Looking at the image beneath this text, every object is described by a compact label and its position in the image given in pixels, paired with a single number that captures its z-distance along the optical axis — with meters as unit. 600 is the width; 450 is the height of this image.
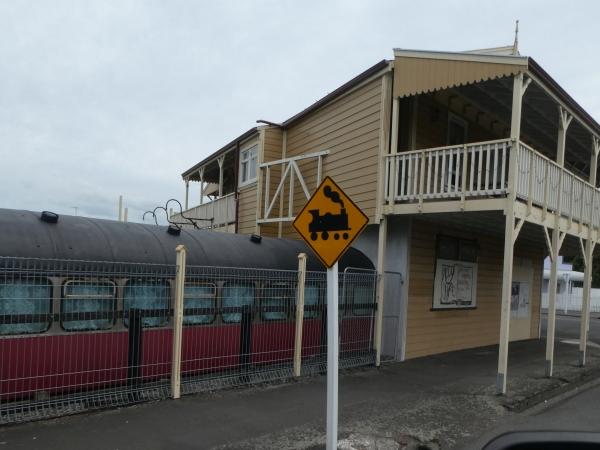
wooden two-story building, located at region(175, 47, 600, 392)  9.38
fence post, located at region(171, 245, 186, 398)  7.29
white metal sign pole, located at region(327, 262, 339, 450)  4.88
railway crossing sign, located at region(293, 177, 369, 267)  5.02
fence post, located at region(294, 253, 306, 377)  8.86
